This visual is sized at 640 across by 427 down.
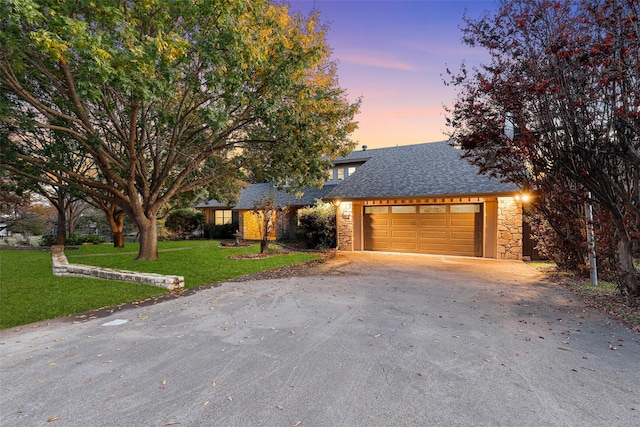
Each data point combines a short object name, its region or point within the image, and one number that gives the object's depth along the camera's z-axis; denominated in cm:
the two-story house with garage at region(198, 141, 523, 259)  1235
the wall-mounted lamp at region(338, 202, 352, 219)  1551
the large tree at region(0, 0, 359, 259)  633
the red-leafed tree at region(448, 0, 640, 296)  513
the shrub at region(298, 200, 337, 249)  1616
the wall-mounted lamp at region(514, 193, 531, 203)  1141
